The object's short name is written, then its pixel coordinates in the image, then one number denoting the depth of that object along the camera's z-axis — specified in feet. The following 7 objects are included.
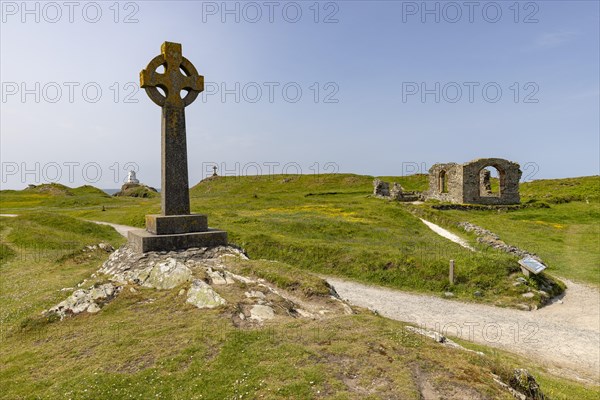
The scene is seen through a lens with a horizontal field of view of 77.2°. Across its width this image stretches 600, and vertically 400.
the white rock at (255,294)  35.14
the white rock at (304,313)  34.30
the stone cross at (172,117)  49.93
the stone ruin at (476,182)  162.71
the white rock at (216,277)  38.17
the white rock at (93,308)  34.12
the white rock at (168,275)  38.40
